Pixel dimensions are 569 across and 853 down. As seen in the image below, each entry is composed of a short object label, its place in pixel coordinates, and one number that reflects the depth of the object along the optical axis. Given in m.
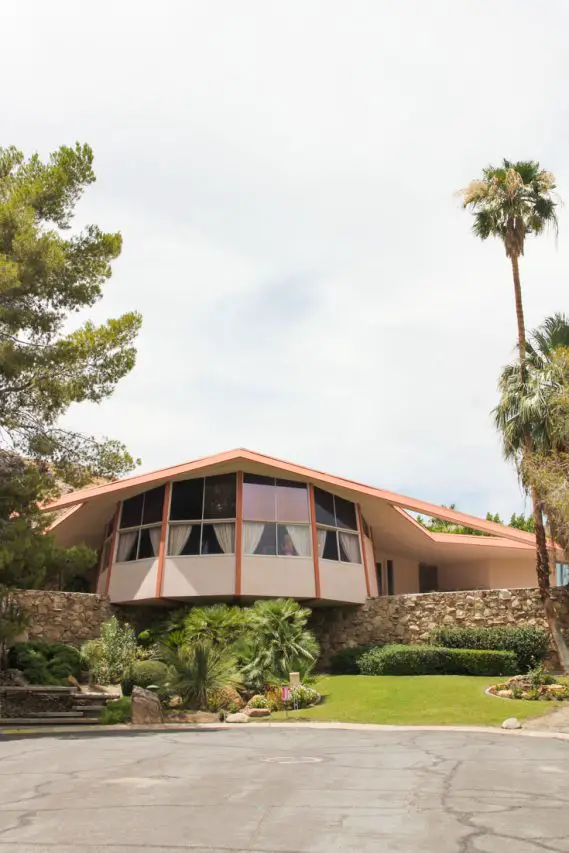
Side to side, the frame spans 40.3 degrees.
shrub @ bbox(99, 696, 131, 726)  18.38
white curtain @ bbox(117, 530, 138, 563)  26.00
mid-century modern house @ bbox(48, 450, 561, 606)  24.33
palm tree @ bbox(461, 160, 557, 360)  24.88
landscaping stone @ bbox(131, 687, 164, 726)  18.23
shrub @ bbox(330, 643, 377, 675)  24.03
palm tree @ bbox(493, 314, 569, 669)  22.52
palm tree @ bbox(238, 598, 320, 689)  21.48
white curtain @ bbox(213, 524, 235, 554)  24.45
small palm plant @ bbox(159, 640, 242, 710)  20.14
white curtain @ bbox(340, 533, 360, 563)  26.44
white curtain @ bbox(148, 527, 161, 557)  25.11
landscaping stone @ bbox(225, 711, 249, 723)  18.73
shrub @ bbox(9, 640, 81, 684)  20.89
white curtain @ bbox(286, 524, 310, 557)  25.08
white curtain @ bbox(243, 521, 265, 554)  24.50
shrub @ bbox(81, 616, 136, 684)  22.47
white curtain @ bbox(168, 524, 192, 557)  24.73
